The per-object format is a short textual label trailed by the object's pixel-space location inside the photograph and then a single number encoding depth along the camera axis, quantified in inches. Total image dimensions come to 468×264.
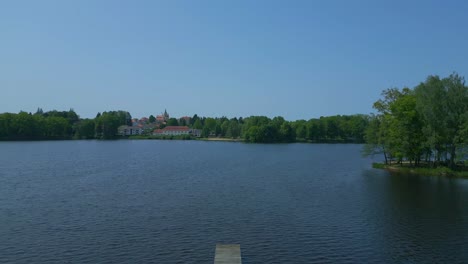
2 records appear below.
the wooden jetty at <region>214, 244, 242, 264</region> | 807.1
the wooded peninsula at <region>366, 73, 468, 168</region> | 2074.3
